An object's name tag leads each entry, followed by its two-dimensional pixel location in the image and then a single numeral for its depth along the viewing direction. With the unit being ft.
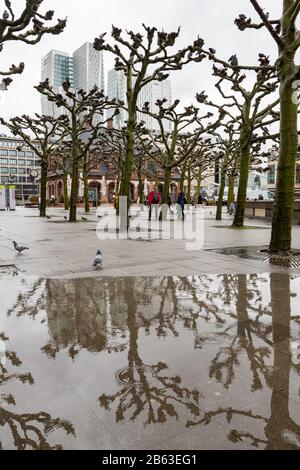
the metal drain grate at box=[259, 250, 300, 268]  24.52
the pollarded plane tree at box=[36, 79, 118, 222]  58.97
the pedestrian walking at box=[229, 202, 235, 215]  105.86
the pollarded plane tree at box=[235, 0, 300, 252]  26.89
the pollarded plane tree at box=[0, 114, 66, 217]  74.89
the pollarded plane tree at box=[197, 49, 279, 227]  48.85
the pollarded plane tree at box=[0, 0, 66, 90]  26.09
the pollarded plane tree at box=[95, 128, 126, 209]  81.51
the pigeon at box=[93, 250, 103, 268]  22.43
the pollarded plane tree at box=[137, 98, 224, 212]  57.11
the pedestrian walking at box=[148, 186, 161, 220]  69.70
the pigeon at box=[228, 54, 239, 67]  34.70
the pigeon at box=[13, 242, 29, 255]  27.02
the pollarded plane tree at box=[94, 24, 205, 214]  44.80
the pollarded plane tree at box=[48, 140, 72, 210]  90.04
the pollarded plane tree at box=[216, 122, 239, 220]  68.94
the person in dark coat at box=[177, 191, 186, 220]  72.37
